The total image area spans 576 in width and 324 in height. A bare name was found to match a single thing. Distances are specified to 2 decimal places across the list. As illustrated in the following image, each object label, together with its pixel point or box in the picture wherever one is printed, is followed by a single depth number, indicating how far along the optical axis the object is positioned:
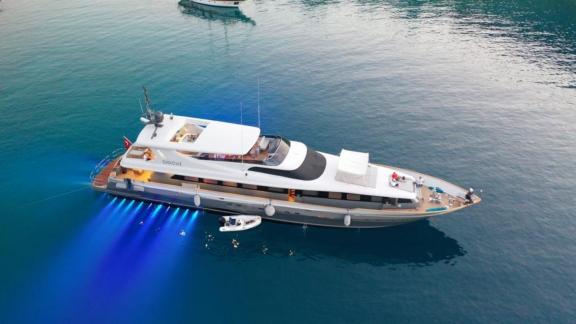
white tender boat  35.53
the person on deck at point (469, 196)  33.82
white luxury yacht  34.25
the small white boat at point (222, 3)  97.44
